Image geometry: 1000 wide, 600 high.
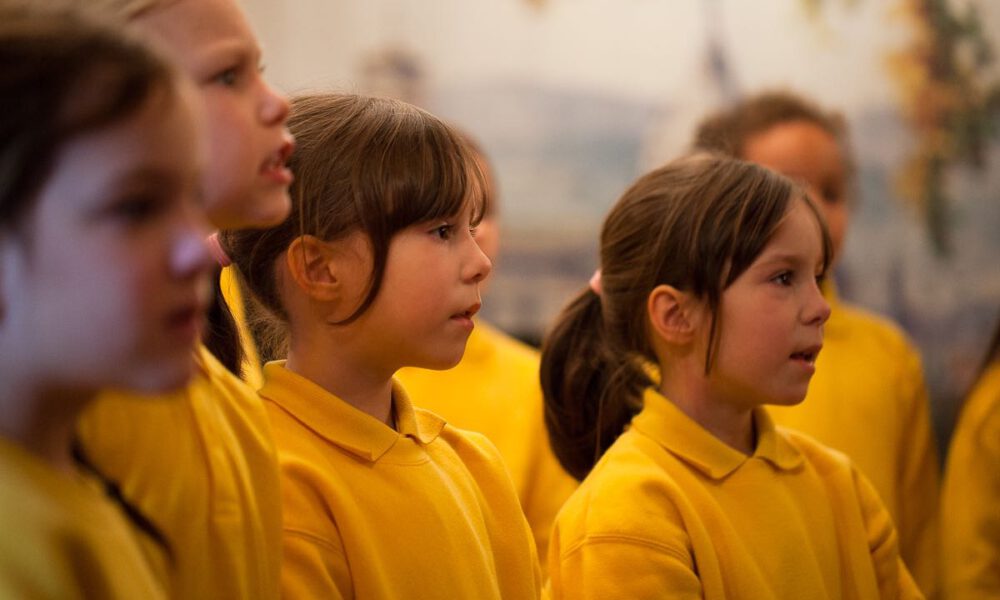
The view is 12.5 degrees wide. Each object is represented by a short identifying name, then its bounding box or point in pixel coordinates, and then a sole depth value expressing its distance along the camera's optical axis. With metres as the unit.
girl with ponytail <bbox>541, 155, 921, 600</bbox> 3.38
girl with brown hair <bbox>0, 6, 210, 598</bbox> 2.93
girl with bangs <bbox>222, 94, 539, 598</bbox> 3.24
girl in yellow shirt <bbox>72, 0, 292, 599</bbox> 3.06
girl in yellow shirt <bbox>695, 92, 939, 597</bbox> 3.88
